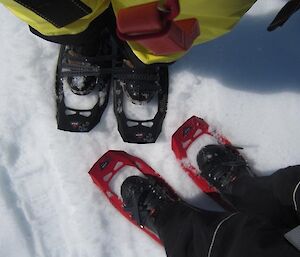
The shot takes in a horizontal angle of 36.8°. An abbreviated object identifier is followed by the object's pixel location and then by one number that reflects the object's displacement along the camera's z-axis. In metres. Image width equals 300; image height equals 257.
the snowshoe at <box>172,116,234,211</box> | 1.64
